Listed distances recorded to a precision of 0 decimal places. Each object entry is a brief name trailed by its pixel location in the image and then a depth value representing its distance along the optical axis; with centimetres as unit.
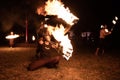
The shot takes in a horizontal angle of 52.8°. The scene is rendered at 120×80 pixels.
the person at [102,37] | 821
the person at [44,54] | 586
